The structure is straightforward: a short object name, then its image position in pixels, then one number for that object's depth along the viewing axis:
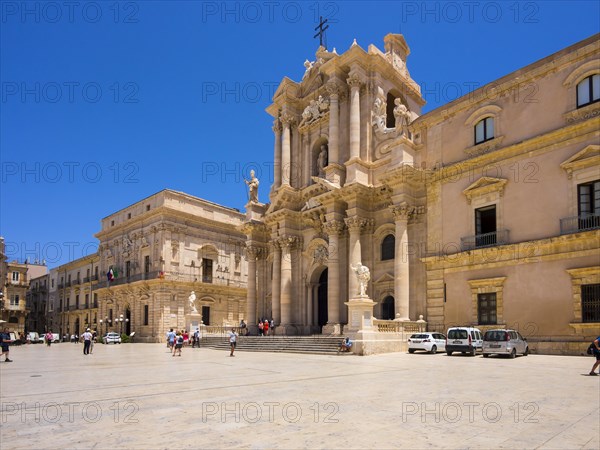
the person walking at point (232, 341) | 23.00
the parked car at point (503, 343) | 18.67
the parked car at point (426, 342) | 21.86
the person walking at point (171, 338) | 27.22
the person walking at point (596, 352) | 12.73
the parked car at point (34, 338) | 55.91
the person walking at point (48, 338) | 44.81
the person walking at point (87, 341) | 25.84
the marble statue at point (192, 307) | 34.89
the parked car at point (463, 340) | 20.23
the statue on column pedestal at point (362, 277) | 22.24
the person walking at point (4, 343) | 20.55
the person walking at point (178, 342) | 23.39
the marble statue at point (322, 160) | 34.56
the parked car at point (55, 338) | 53.65
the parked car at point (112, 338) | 44.25
